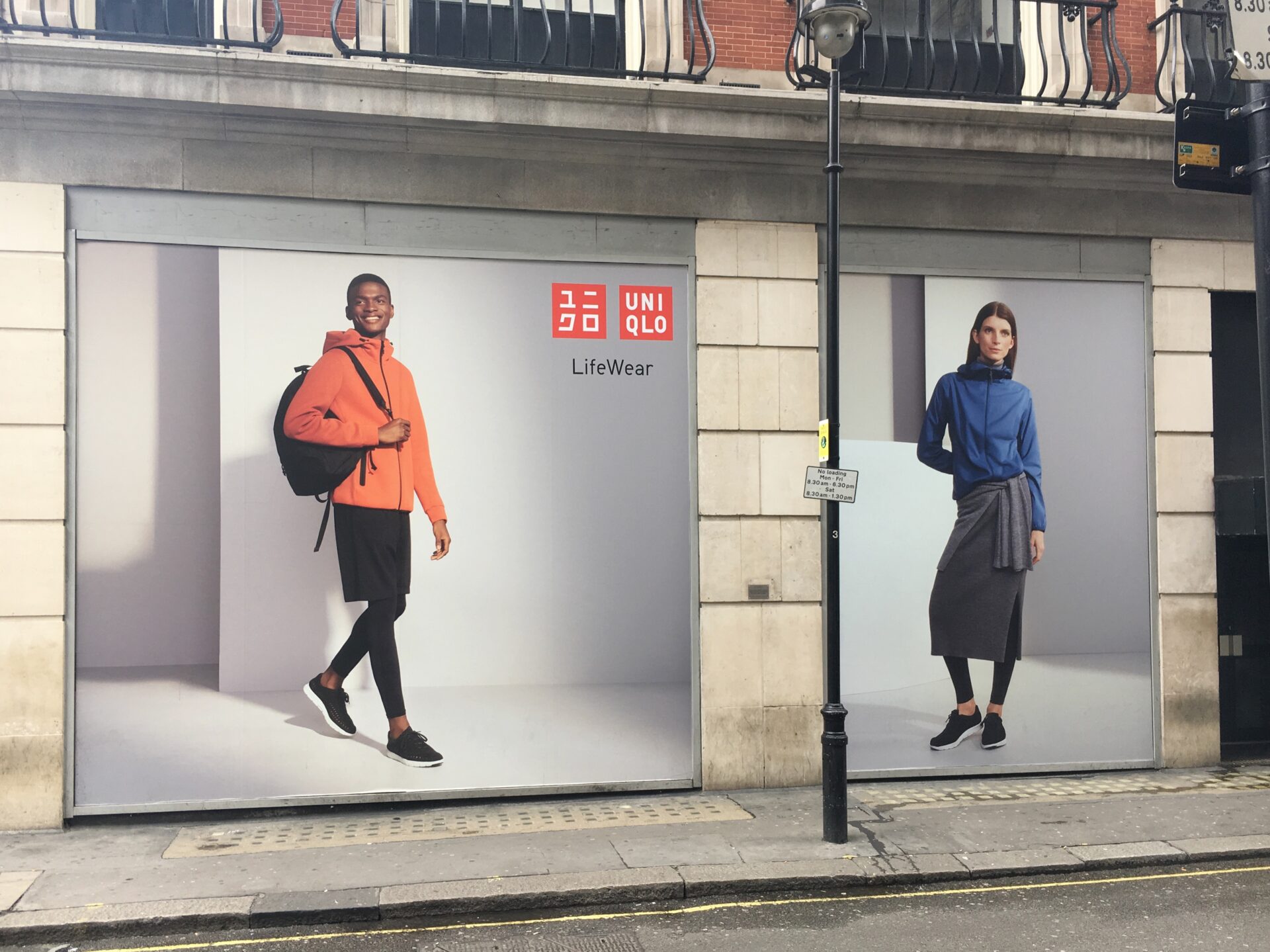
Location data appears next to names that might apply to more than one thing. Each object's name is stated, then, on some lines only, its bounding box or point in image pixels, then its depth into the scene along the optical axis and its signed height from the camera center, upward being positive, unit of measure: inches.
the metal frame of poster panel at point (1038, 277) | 408.2 +82.0
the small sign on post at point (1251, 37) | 187.0 +79.3
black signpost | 213.2 +68.2
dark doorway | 438.0 -32.1
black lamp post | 318.3 -35.3
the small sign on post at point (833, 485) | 321.4 +0.0
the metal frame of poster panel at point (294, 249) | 348.8 +31.4
